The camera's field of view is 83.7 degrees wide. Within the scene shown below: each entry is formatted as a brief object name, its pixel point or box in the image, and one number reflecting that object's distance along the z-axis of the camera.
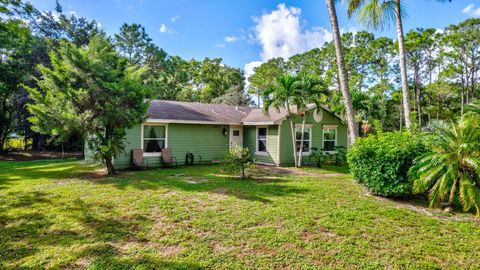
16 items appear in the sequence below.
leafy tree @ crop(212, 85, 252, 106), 30.41
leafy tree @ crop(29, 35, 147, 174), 8.67
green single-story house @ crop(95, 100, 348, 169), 12.47
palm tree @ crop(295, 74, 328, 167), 12.26
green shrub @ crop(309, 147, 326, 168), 13.75
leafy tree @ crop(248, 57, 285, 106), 36.44
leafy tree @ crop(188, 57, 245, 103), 35.75
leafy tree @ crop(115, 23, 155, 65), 27.88
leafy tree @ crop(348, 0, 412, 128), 9.20
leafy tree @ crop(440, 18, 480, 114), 24.40
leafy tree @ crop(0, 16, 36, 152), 17.34
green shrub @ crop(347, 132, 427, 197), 6.68
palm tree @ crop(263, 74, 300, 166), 12.15
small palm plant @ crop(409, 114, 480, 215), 5.74
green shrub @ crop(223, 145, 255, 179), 9.47
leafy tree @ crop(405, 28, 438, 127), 26.77
